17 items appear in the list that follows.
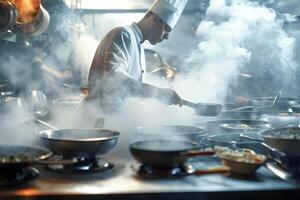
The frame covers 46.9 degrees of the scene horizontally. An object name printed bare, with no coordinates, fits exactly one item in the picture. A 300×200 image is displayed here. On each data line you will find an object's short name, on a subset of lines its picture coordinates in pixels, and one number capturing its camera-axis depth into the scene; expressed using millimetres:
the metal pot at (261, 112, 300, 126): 2767
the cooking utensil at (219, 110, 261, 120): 3112
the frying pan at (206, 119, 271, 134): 2357
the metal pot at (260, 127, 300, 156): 1568
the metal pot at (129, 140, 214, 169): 1492
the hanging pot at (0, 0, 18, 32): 3576
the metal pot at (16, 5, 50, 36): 4848
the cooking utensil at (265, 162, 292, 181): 1542
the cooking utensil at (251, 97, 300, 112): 3738
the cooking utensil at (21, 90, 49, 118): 3211
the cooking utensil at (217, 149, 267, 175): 1539
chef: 2910
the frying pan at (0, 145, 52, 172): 1445
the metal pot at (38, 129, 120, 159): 1599
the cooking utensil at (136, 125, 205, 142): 1894
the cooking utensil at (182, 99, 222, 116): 2904
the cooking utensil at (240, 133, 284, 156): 1720
